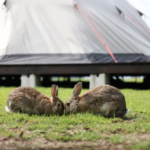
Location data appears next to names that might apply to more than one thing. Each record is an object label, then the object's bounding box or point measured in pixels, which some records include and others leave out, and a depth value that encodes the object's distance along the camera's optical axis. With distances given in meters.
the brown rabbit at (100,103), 4.46
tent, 9.71
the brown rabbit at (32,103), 4.48
